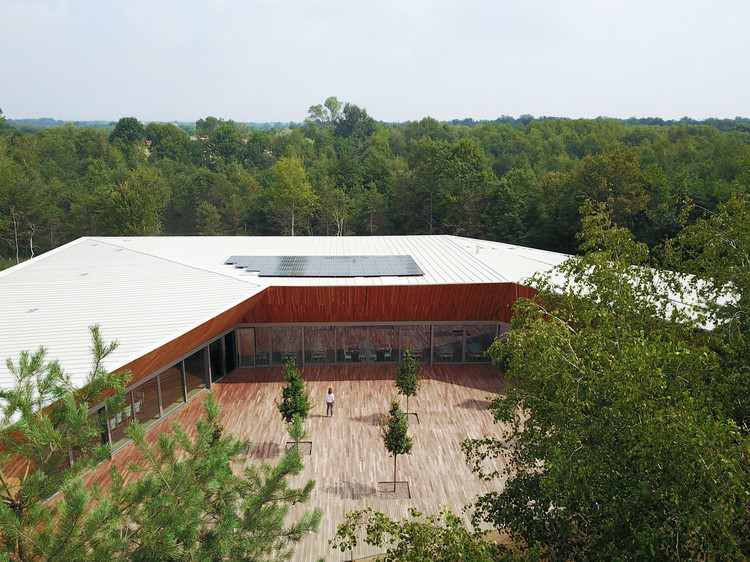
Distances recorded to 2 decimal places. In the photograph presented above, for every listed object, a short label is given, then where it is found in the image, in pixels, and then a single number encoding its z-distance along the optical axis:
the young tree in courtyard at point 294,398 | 16.22
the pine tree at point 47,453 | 5.59
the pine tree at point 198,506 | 6.29
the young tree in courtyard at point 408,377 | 17.38
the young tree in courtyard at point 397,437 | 14.31
